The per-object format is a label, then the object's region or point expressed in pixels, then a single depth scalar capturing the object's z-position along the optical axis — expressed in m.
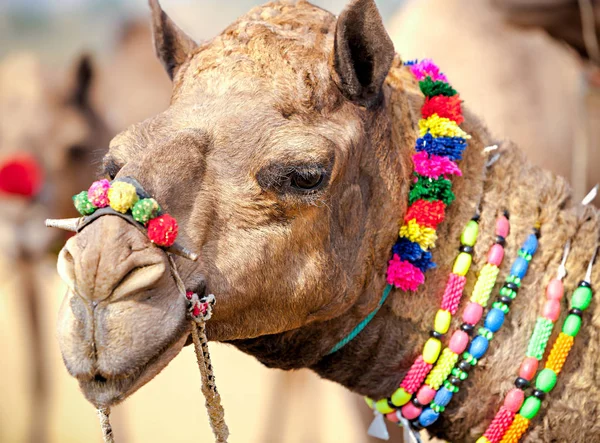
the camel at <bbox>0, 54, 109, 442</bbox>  6.84
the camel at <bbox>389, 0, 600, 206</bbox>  6.54
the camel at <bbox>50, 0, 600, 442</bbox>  2.05
